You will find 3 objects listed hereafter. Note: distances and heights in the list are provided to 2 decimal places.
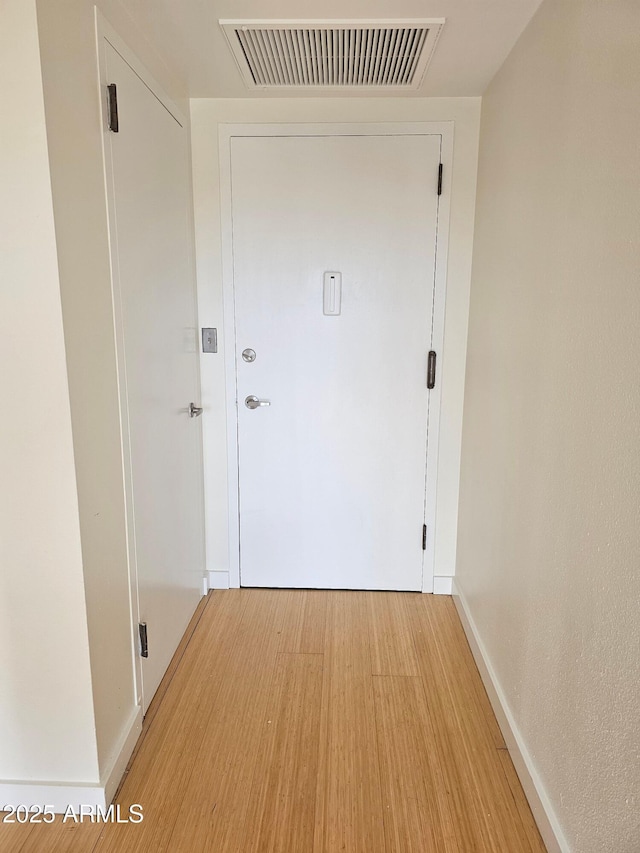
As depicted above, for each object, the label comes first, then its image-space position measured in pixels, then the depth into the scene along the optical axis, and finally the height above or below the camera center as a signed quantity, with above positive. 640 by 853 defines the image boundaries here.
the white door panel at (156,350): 1.63 -0.15
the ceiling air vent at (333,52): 1.70 +0.83
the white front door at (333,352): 2.33 -0.19
